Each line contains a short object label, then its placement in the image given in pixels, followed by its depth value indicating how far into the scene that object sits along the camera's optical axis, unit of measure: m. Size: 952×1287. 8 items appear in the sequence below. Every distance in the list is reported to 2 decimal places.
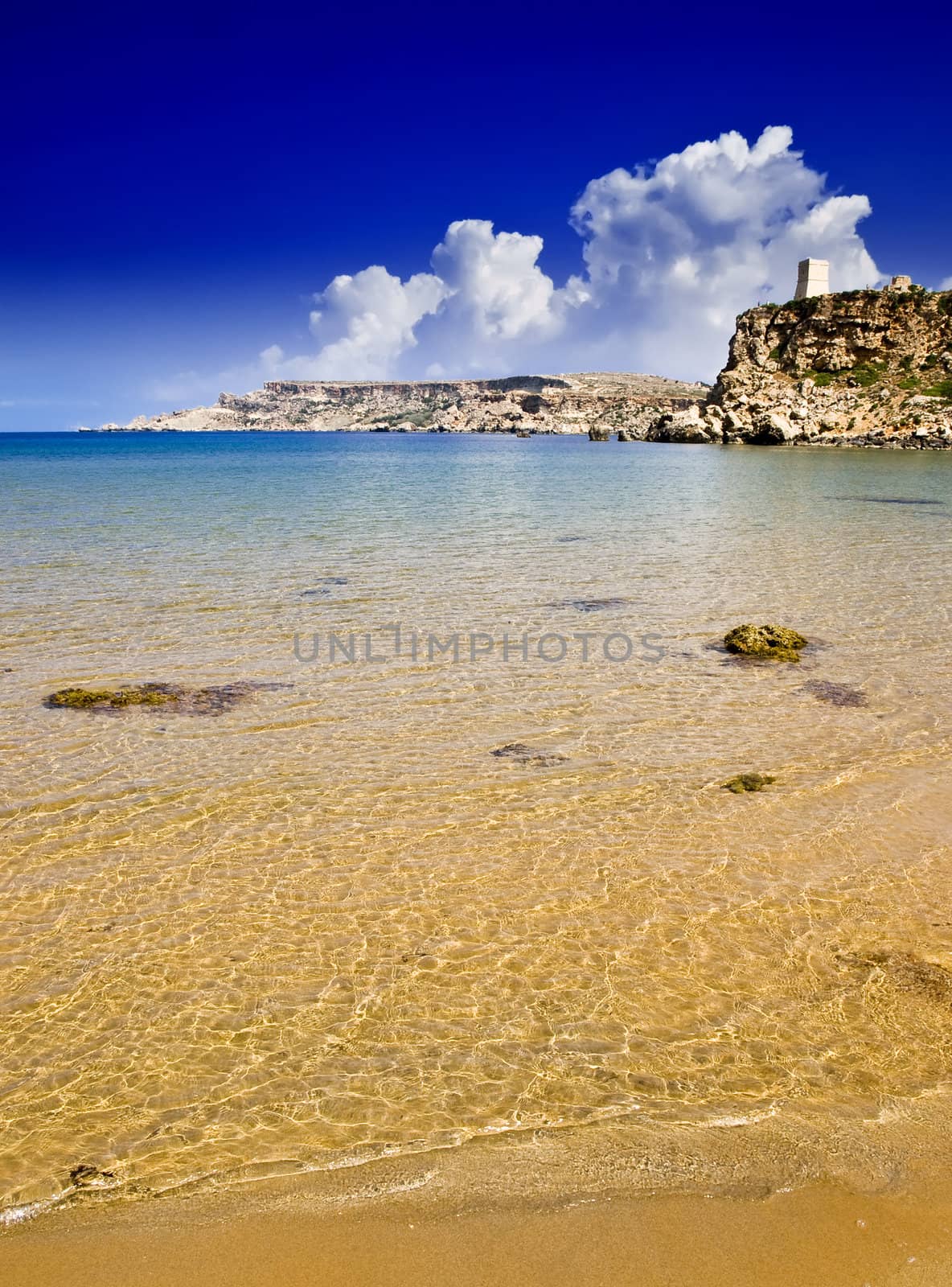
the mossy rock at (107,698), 8.63
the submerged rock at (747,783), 6.67
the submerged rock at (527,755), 7.29
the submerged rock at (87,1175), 3.14
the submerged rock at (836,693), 8.88
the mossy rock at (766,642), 10.54
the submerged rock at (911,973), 4.21
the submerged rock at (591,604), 13.41
